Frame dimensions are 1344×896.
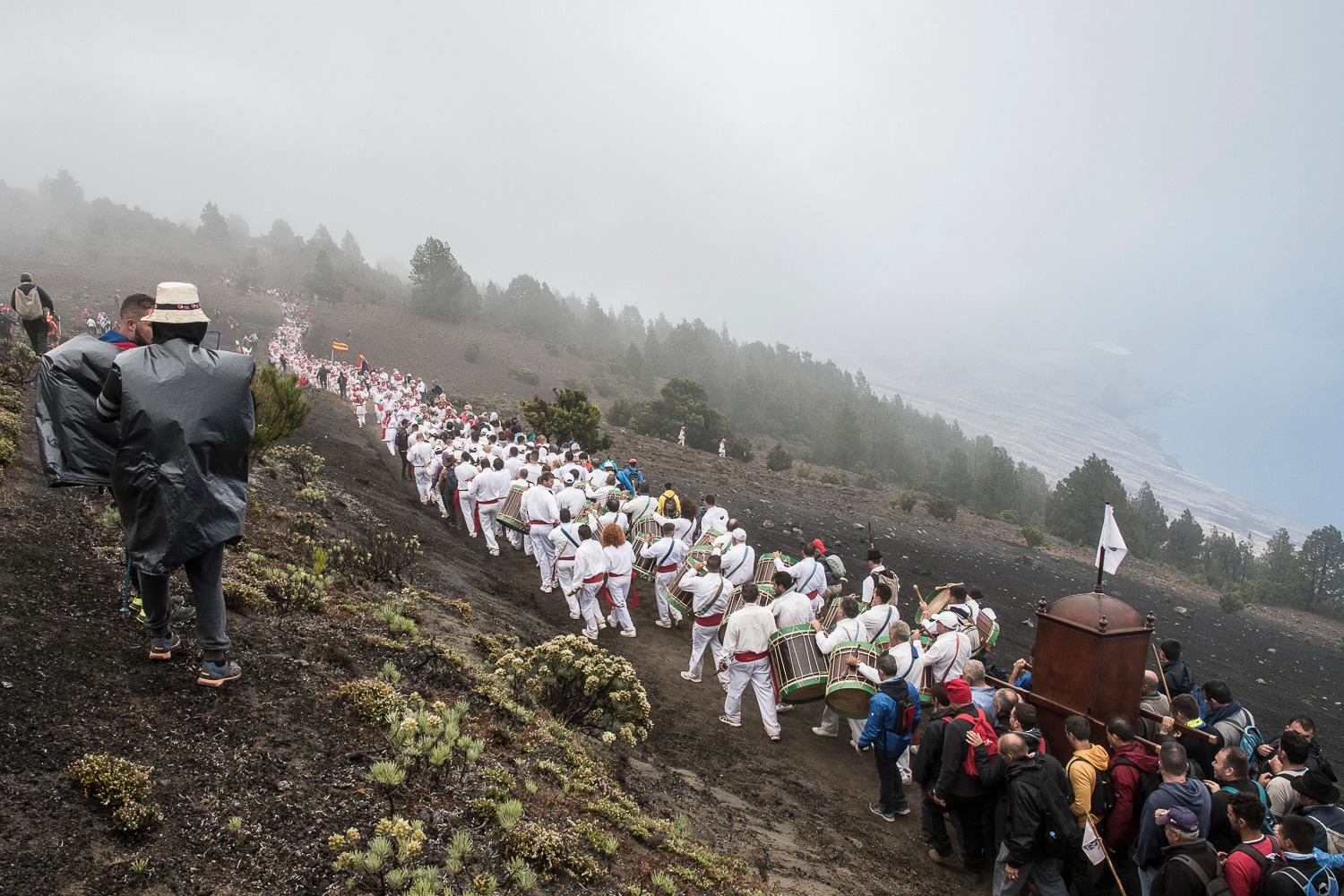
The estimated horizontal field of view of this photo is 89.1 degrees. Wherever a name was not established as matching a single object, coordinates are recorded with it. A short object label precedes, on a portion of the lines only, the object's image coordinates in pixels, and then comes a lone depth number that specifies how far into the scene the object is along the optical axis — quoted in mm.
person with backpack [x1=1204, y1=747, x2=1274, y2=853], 4908
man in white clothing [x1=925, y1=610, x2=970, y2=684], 8062
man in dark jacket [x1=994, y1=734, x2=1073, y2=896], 5332
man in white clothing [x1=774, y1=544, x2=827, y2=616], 10648
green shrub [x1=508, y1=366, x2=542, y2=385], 64125
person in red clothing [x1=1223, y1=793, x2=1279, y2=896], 4293
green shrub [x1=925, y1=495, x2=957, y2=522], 39062
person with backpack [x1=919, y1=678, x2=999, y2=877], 6137
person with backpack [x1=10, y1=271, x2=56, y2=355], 10812
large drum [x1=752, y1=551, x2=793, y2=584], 11086
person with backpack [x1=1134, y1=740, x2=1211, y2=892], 4848
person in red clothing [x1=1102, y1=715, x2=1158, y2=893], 5617
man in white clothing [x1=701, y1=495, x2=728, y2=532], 13453
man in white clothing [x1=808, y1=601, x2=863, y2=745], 8047
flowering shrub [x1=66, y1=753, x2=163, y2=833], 3383
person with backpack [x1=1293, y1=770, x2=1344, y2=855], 4961
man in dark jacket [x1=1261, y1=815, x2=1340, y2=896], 4105
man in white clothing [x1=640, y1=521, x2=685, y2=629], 11766
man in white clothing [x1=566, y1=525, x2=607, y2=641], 10648
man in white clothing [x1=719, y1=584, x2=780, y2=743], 8414
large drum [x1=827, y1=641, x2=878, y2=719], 7691
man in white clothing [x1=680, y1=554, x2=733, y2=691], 9484
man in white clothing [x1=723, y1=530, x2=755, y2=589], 11039
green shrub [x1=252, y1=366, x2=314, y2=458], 13109
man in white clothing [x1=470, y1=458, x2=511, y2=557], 14500
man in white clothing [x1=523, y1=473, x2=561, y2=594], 12602
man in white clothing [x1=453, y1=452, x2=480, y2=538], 15243
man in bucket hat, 3775
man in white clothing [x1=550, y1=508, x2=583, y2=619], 11258
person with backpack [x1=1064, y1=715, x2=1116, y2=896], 5555
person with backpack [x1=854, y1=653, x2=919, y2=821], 6883
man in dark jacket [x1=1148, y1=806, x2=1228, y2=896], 4375
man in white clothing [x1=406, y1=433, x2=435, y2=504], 17641
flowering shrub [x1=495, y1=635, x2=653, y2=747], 6793
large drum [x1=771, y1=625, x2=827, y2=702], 8109
